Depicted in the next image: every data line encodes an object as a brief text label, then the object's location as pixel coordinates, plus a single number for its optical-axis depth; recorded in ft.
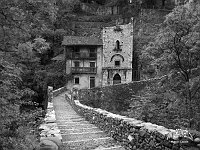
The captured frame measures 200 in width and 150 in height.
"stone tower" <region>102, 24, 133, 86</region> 131.13
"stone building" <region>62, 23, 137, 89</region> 129.70
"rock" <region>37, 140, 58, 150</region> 17.76
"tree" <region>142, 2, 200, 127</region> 42.80
